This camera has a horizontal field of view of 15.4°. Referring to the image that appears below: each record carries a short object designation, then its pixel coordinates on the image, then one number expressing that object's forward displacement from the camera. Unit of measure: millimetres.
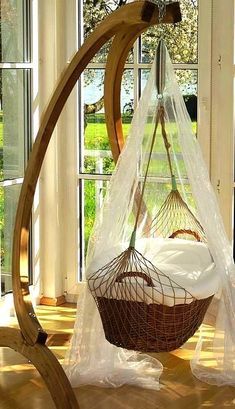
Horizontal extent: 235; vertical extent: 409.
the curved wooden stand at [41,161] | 3510
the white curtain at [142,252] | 3820
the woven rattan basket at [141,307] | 3490
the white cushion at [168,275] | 3479
